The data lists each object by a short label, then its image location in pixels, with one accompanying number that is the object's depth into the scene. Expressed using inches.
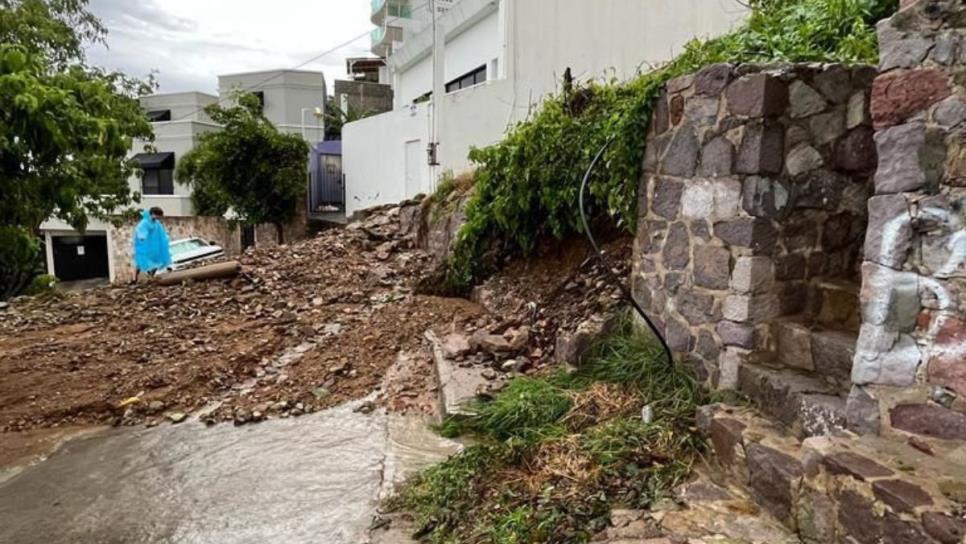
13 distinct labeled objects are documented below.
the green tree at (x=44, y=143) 172.7
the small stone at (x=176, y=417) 190.2
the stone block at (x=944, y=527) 65.7
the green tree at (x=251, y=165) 626.2
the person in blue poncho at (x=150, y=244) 370.3
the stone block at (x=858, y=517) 75.0
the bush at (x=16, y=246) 206.4
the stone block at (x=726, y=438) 107.7
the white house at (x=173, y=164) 711.1
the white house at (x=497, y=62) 314.2
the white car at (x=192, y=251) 492.2
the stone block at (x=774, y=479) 93.0
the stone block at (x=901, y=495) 70.7
